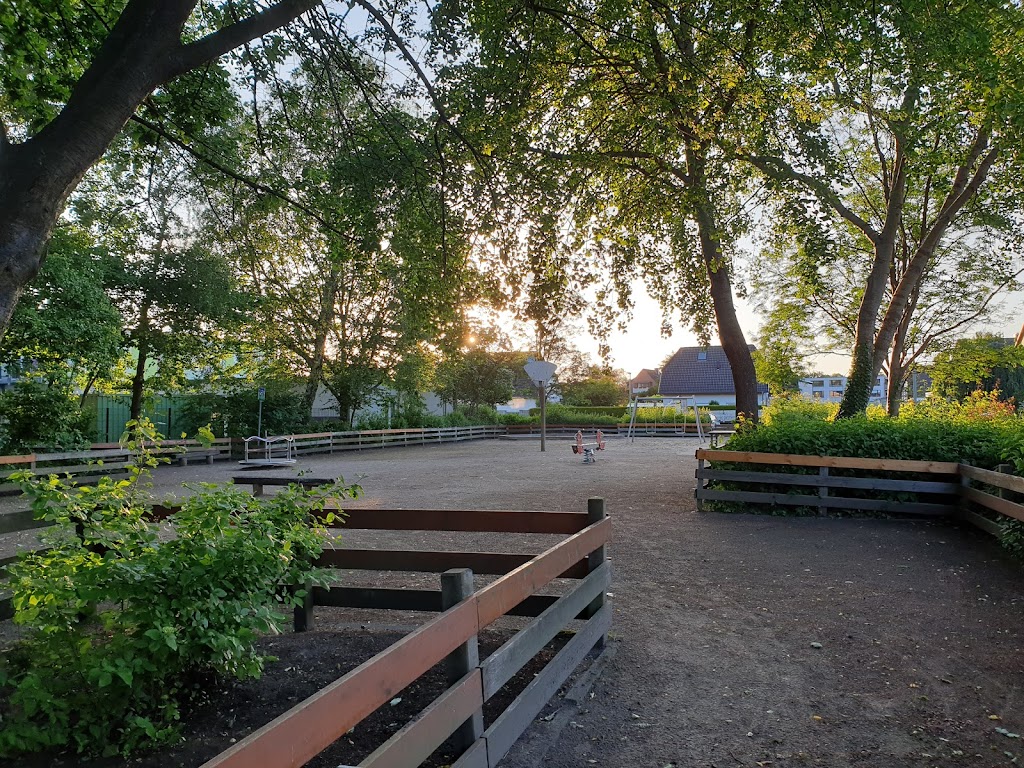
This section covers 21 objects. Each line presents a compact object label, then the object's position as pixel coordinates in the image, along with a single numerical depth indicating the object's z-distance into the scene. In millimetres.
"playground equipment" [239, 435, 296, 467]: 22106
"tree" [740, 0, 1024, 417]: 7223
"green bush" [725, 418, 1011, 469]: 9445
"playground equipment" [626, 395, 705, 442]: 33706
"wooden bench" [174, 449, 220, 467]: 21125
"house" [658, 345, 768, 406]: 57656
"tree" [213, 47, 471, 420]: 7336
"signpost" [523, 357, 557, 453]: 23531
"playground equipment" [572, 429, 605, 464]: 19877
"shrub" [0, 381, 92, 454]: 15484
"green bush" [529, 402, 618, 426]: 41050
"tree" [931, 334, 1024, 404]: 26406
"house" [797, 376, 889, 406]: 109388
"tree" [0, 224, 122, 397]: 14633
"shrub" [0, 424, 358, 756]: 2699
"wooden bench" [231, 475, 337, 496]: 7949
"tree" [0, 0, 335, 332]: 3508
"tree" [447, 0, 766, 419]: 7473
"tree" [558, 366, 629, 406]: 56500
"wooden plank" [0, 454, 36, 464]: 13461
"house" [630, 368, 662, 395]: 93800
